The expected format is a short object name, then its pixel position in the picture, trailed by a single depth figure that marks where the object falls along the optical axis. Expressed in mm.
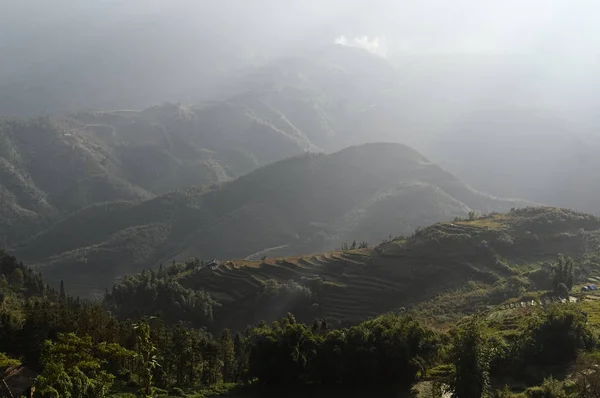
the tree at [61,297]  118719
